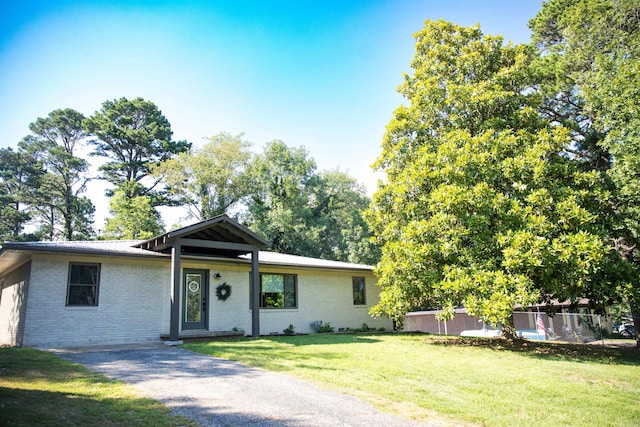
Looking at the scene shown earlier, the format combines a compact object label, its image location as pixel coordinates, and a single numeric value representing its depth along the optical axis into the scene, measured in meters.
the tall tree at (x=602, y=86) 12.09
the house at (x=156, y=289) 11.43
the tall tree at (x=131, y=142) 37.12
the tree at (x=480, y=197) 10.01
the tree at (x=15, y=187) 35.06
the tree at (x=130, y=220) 31.12
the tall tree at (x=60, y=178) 36.31
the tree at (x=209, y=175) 36.09
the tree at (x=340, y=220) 33.62
